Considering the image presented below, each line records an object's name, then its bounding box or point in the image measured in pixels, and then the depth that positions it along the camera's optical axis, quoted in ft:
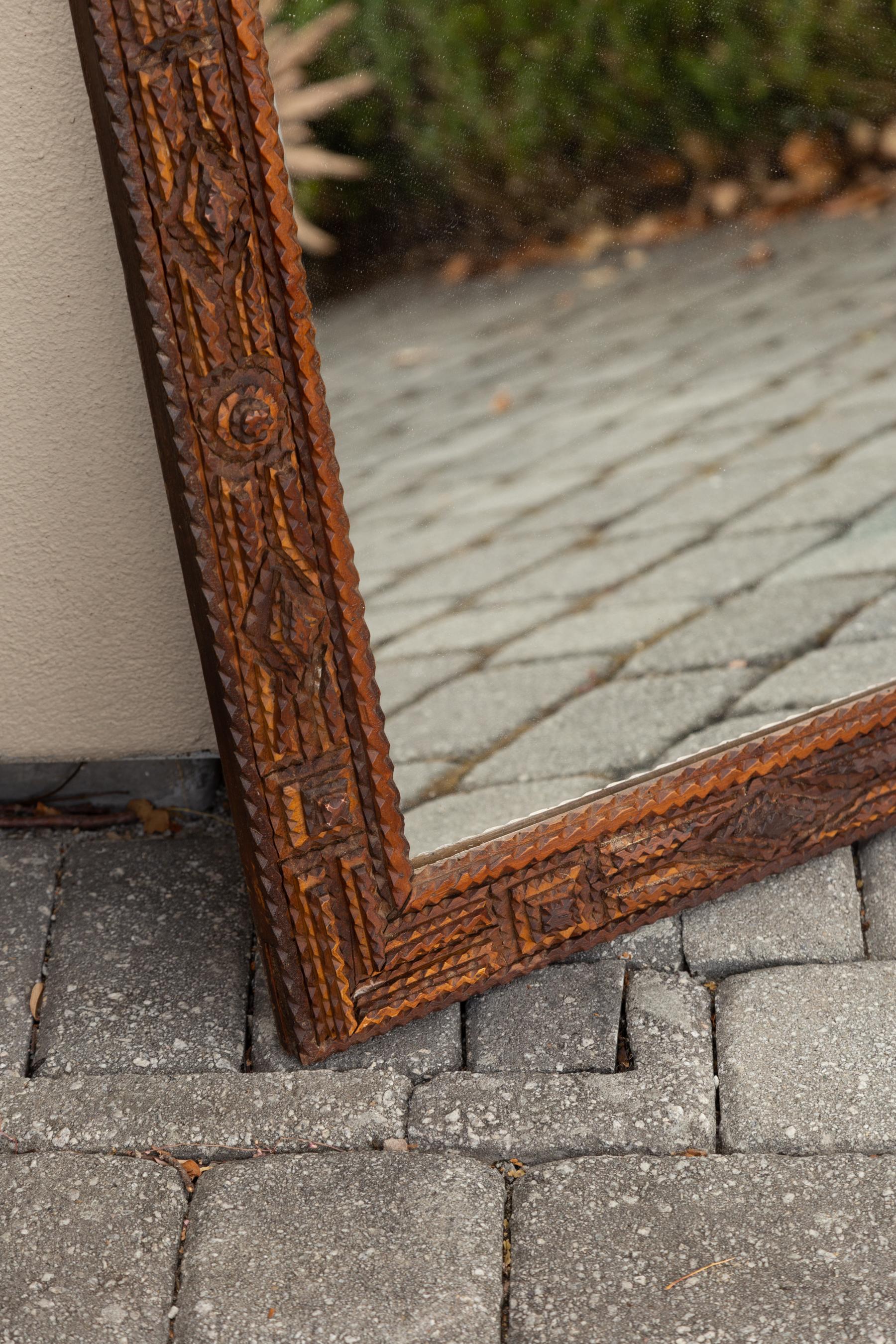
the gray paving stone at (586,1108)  6.12
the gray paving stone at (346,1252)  5.80
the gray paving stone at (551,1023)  6.31
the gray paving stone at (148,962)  6.41
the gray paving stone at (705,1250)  5.74
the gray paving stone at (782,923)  6.53
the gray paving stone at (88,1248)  5.83
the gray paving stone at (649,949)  6.56
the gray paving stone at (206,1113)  6.18
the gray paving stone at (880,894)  6.52
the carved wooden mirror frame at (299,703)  5.81
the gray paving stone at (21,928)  6.48
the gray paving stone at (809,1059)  6.08
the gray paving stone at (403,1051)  6.34
